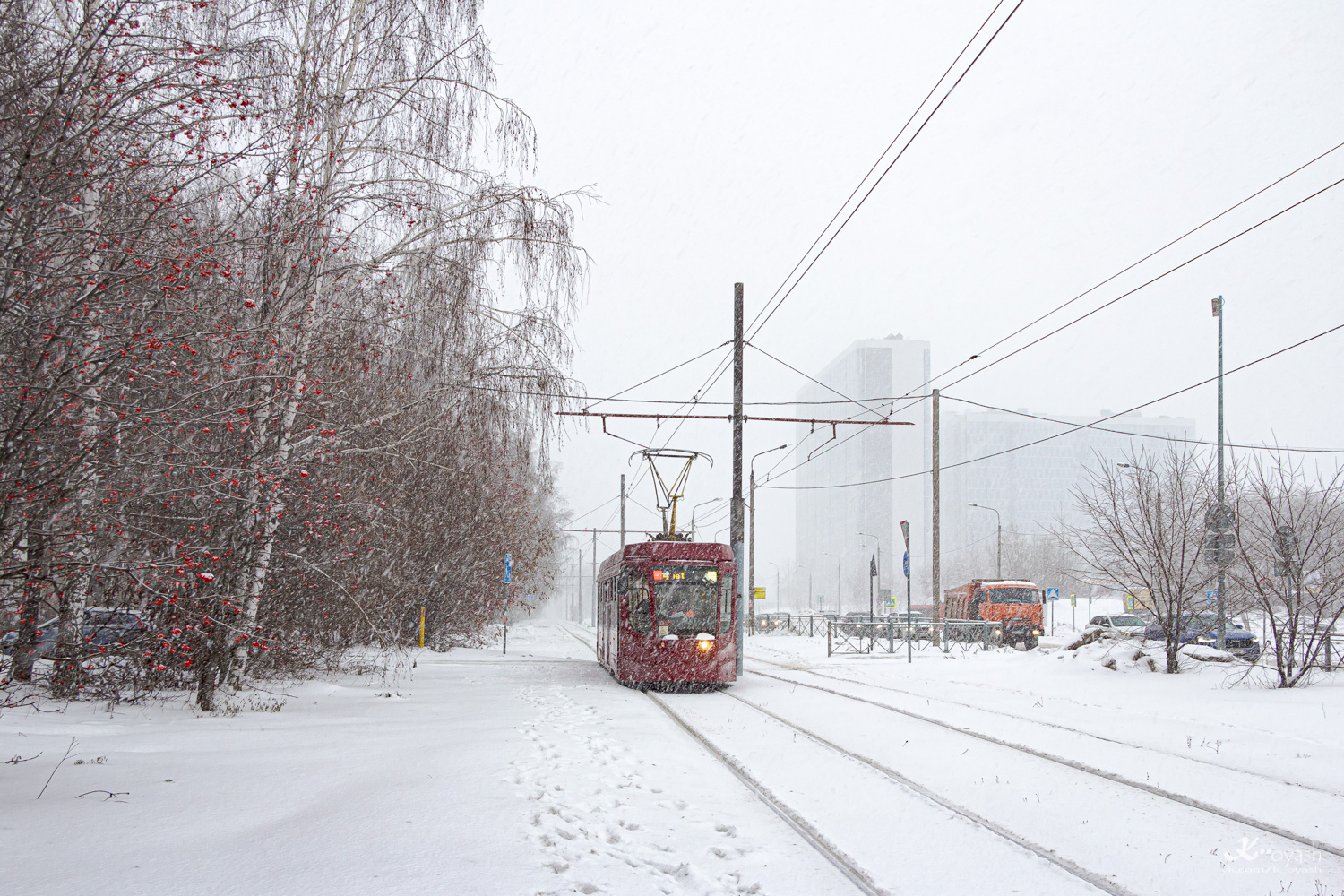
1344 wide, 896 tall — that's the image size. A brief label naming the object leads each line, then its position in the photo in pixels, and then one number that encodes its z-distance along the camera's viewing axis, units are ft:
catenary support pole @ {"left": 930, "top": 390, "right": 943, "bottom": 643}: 90.68
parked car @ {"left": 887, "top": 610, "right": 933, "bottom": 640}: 100.73
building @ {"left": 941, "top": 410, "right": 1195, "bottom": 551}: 597.93
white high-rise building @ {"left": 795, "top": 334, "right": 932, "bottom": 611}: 592.19
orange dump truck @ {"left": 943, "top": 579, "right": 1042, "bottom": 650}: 118.11
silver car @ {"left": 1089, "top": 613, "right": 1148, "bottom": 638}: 148.75
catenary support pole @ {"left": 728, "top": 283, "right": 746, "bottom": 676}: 65.92
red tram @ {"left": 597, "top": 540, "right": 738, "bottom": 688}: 50.52
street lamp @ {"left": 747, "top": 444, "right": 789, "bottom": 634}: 131.79
